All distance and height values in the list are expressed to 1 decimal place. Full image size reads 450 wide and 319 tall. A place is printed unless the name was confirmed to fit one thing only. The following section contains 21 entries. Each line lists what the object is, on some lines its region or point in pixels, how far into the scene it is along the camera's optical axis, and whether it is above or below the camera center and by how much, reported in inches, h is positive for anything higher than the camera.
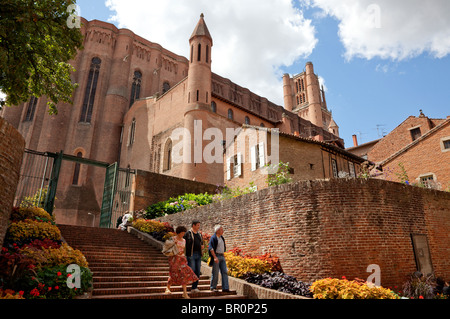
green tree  293.1 +225.8
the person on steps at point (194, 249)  276.2 +8.8
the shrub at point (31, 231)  297.5 +26.2
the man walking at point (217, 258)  275.3 +1.0
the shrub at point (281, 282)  272.7 -20.5
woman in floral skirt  247.3 -10.1
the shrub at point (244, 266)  321.7 -6.5
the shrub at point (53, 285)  202.5 -18.2
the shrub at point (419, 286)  305.1 -24.4
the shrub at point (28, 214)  362.9 +51.3
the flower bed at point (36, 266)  204.1 -6.0
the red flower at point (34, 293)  194.5 -21.6
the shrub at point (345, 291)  235.9 -22.5
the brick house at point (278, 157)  677.9 +231.7
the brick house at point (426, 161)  735.7 +249.7
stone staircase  263.3 -8.0
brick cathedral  1055.0 +562.5
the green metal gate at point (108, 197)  668.1 +129.5
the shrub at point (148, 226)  492.4 +51.0
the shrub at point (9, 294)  177.6 -21.2
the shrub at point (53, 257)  239.7 +0.6
